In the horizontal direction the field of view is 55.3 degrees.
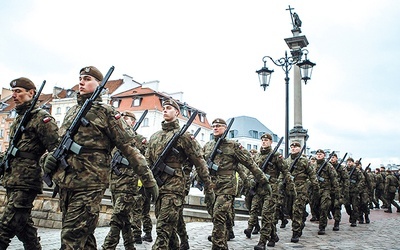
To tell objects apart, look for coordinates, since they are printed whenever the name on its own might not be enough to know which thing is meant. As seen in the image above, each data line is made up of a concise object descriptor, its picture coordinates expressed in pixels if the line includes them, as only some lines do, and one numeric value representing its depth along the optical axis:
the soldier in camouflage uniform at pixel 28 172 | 4.90
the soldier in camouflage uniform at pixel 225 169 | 6.69
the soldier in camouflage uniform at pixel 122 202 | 5.87
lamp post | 13.70
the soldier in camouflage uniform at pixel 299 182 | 9.15
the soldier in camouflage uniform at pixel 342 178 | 12.80
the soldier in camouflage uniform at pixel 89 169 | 3.95
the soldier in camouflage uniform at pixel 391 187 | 20.67
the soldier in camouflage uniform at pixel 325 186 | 10.64
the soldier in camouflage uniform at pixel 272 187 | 7.89
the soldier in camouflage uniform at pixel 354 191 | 13.02
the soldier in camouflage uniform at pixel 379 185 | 21.24
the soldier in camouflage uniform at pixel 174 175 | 5.25
